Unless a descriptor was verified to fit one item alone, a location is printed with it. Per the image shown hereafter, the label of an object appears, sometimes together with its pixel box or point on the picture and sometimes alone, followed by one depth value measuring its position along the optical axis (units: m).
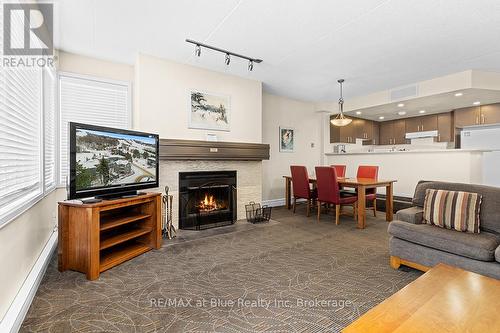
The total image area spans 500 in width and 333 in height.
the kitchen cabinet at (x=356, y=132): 6.64
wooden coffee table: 1.10
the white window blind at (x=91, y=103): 3.38
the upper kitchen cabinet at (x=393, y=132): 6.95
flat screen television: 2.24
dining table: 3.85
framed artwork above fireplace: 3.89
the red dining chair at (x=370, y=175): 4.44
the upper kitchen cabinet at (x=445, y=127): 5.98
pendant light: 4.59
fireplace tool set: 3.39
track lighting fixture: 3.17
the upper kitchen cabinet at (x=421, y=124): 6.29
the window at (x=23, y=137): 1.62
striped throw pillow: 2.27
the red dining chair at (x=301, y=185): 4.61
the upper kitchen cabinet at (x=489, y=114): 5.20
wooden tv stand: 2.18
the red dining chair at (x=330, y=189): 4.02
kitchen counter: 4.41
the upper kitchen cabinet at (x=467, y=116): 5.47
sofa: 1.97
